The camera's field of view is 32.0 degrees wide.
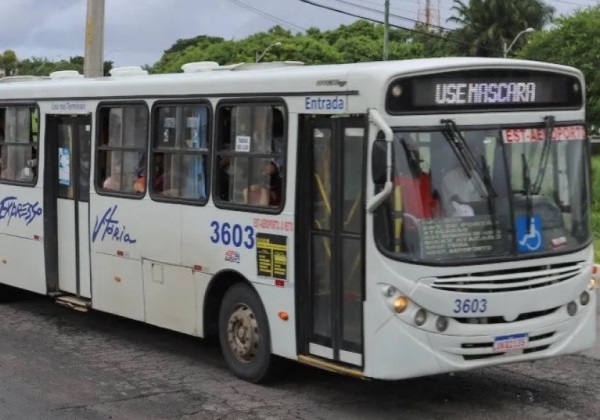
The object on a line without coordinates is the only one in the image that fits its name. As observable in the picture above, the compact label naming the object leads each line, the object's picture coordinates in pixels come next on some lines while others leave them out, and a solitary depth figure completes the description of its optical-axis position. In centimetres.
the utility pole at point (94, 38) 1827
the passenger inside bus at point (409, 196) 728
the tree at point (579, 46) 5531
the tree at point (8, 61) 9444
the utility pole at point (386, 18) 4162
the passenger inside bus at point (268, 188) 828
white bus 728
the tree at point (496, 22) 7781
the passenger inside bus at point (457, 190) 736
